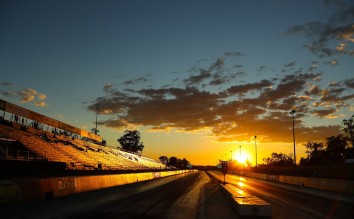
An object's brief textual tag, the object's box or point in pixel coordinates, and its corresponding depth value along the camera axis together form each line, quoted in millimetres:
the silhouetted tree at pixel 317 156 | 179012
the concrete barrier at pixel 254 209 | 13242
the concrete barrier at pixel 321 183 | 26850
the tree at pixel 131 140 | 197175
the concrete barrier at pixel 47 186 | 16672
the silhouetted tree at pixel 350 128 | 152625
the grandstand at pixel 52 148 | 39812
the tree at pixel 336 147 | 167188
